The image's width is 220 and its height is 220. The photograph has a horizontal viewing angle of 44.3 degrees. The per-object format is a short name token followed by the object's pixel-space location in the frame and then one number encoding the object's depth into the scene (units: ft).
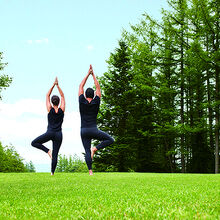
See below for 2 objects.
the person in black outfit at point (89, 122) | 28.60
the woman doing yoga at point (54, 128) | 29.84
